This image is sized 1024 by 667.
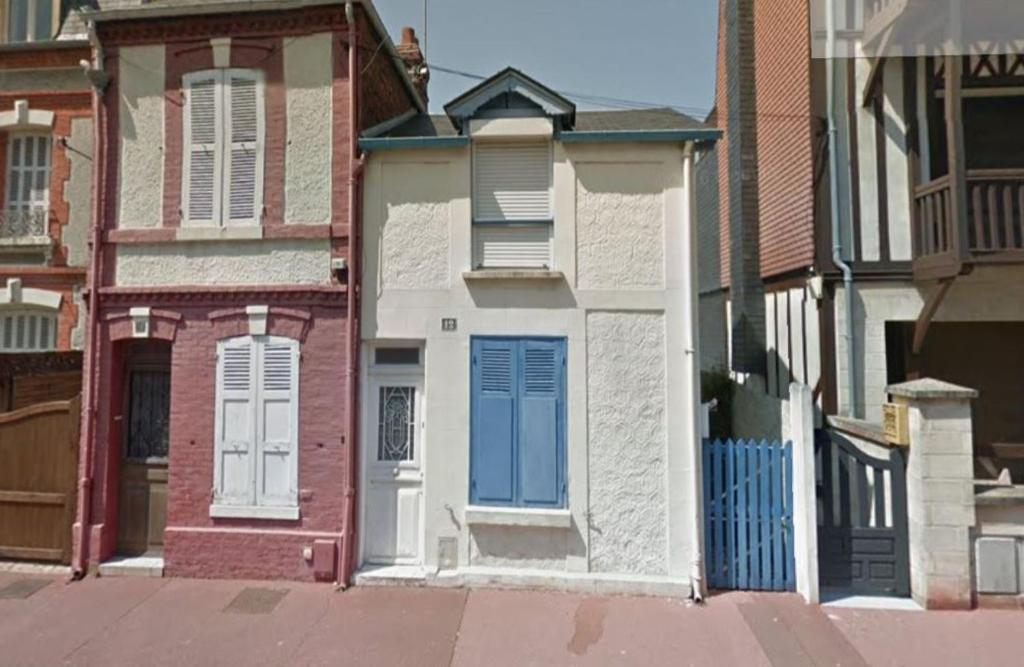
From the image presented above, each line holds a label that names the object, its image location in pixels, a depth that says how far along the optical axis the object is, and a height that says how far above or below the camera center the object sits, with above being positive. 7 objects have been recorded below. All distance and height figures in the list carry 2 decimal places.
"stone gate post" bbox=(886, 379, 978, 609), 5.36 -1.14
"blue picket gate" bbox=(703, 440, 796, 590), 5.88 -1.48
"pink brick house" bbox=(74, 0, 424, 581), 6.39 +1.08
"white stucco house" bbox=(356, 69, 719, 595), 6.04 +0.30
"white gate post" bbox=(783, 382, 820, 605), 5.62 -1.23
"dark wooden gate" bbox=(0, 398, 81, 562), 6.69 -1.23
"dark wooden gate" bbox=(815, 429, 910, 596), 5.70 -1.63
